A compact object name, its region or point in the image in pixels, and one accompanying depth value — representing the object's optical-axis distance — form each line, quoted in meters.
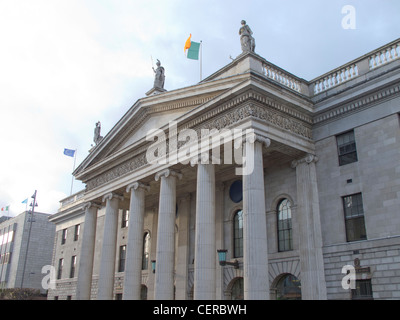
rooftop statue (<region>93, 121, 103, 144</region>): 33.12
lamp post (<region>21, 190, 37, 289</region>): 42.91
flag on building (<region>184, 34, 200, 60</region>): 25.61
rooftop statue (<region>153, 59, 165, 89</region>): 27.60
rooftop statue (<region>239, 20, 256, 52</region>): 20.41
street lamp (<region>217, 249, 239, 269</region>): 20.30
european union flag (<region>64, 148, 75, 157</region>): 43.59
